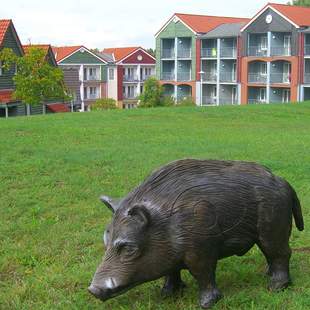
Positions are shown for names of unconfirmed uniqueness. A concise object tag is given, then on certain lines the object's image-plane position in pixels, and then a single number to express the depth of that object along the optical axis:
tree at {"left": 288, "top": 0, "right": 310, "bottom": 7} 56.31
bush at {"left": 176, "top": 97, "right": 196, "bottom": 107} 36.40
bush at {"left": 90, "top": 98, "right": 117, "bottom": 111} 40.45
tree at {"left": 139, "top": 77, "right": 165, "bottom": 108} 38.62
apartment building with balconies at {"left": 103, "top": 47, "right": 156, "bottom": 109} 54.09
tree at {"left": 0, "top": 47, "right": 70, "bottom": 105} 25.84
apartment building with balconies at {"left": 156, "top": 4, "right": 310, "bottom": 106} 39.59
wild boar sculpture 3.80
